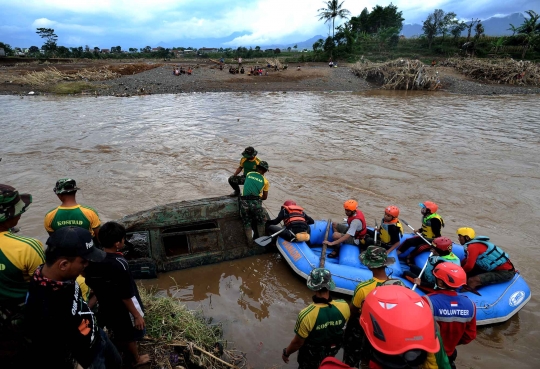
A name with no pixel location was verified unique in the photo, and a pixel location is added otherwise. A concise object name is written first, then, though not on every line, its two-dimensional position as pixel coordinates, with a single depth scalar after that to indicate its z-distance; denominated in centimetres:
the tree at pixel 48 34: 5541
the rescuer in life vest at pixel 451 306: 291
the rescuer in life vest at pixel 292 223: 580
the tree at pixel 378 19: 5454
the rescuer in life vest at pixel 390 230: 548
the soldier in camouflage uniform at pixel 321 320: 289
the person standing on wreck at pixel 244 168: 686
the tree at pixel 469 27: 4344
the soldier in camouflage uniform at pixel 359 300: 315
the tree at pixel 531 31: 3756
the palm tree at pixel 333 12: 4691
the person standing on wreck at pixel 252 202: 587
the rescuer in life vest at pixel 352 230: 567
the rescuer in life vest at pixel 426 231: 551
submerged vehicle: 533
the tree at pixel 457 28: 5134
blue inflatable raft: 452
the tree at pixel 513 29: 4168
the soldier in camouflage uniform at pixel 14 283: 230
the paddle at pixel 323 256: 509
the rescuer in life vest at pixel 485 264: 468
